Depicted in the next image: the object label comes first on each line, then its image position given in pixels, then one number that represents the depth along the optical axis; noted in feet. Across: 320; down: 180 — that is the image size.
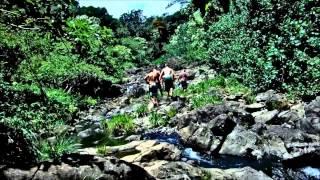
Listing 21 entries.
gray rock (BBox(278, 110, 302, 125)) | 33.01
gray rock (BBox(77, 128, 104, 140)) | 39.35
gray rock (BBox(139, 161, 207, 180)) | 20.41
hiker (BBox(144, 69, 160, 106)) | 50.08
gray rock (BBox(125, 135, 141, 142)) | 35.35
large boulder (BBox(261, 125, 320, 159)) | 26.46
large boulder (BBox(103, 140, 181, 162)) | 24.63
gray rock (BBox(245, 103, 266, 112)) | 39.93
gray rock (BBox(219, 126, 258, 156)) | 28.64
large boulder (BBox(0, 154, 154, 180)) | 16.13
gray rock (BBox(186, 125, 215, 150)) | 30.70
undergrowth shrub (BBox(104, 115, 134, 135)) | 40.68
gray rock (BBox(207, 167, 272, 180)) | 21.44
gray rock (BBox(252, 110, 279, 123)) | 34.89
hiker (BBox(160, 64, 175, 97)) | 52.19
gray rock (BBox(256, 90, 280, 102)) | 41.41
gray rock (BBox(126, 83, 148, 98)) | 67.34
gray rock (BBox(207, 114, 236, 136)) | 31.30
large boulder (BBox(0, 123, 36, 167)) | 17.79
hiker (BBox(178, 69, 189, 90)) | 57.64
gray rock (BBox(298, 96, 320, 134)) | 29.74
